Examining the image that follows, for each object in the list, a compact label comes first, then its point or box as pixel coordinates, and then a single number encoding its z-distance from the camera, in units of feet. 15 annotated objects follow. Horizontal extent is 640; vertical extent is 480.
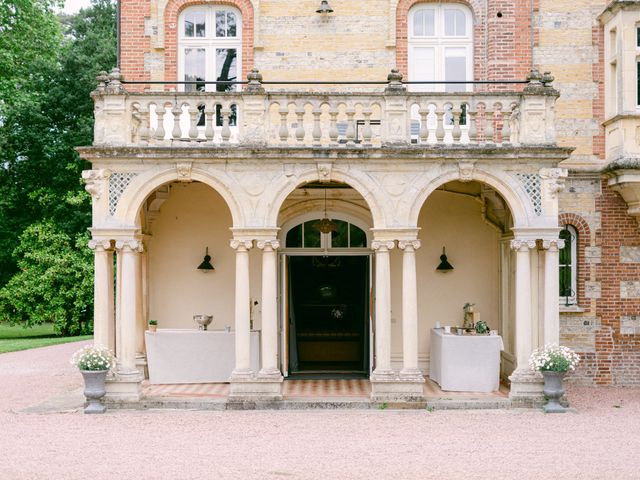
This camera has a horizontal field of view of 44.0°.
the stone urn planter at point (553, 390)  40.68
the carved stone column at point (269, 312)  42.39
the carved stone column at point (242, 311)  42.68
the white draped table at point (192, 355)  47.01
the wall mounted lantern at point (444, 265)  50.88
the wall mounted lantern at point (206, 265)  50.55
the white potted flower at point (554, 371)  40.65
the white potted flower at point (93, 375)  40.93
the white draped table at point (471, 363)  45.09
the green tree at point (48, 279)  96.07
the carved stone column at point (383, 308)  42.60
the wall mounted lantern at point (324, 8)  50.83
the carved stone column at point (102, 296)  42.45
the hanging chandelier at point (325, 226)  49.03
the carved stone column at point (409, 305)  42.52
